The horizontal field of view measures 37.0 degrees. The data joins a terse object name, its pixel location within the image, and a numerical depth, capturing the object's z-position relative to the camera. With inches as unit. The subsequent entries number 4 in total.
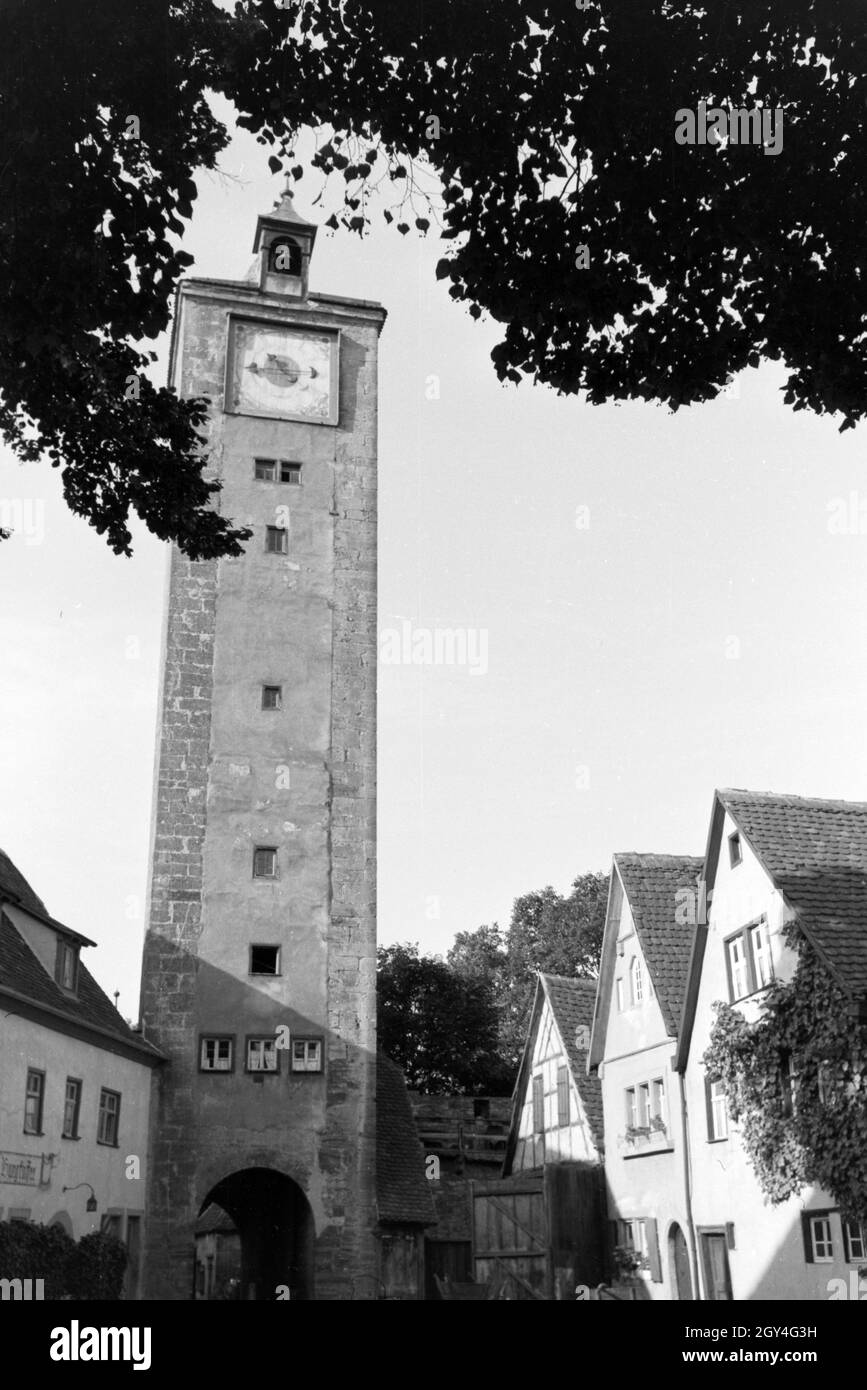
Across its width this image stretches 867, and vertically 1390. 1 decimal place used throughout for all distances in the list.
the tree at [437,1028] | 2230.6
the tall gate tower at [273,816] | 1082.7
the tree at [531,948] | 2561.5
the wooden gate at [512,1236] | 1008.9
